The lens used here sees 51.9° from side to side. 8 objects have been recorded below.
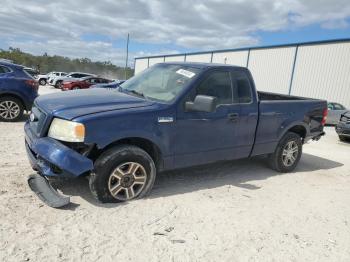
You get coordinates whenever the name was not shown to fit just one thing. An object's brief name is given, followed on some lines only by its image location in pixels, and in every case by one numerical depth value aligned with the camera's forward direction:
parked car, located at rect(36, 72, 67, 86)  36.61
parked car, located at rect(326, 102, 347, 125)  17.25
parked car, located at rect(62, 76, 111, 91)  26.92
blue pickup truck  4.24
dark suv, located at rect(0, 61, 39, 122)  9.77
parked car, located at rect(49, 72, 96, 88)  31.56
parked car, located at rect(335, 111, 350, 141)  11.64
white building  21.81
